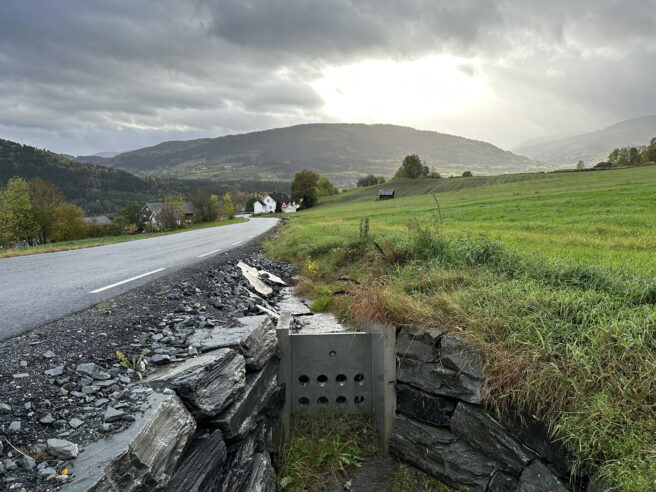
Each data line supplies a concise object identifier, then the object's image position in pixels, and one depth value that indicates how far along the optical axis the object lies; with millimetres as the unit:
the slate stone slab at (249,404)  4137
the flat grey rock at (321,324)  7961
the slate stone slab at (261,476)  4617
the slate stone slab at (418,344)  5539
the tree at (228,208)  88562
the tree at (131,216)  81062
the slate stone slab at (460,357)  4844
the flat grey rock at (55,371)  3566
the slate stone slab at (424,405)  5281
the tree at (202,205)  70688
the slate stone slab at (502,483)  4375
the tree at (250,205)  140225
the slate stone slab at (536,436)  3930
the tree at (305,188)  100250
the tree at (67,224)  54169
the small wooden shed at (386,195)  85125
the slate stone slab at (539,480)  3941
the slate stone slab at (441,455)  4801
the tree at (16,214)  45312
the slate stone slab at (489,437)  4304
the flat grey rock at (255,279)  10277
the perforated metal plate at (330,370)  6719
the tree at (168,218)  60750
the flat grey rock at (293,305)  9324
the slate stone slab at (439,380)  4805
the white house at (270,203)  130125
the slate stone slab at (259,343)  5143
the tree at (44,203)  49438
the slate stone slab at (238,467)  4023
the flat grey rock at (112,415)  3090
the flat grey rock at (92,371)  3721
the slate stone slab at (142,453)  2543
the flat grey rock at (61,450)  2666
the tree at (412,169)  114312
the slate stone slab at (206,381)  3736
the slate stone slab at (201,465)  3332
